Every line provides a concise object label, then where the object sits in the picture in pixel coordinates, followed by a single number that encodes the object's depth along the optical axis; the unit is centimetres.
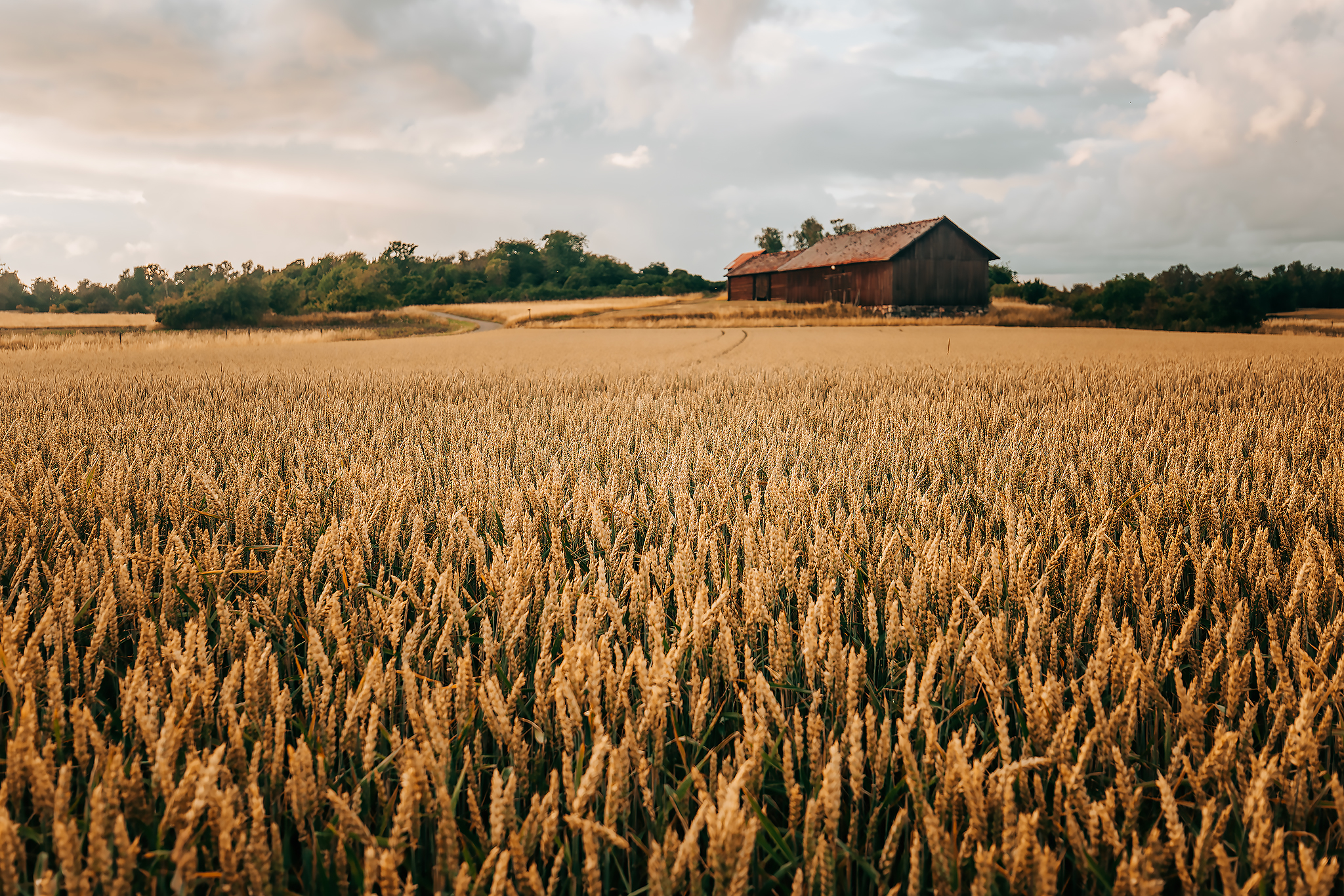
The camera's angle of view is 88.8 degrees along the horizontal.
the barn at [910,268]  3997
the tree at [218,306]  4703
